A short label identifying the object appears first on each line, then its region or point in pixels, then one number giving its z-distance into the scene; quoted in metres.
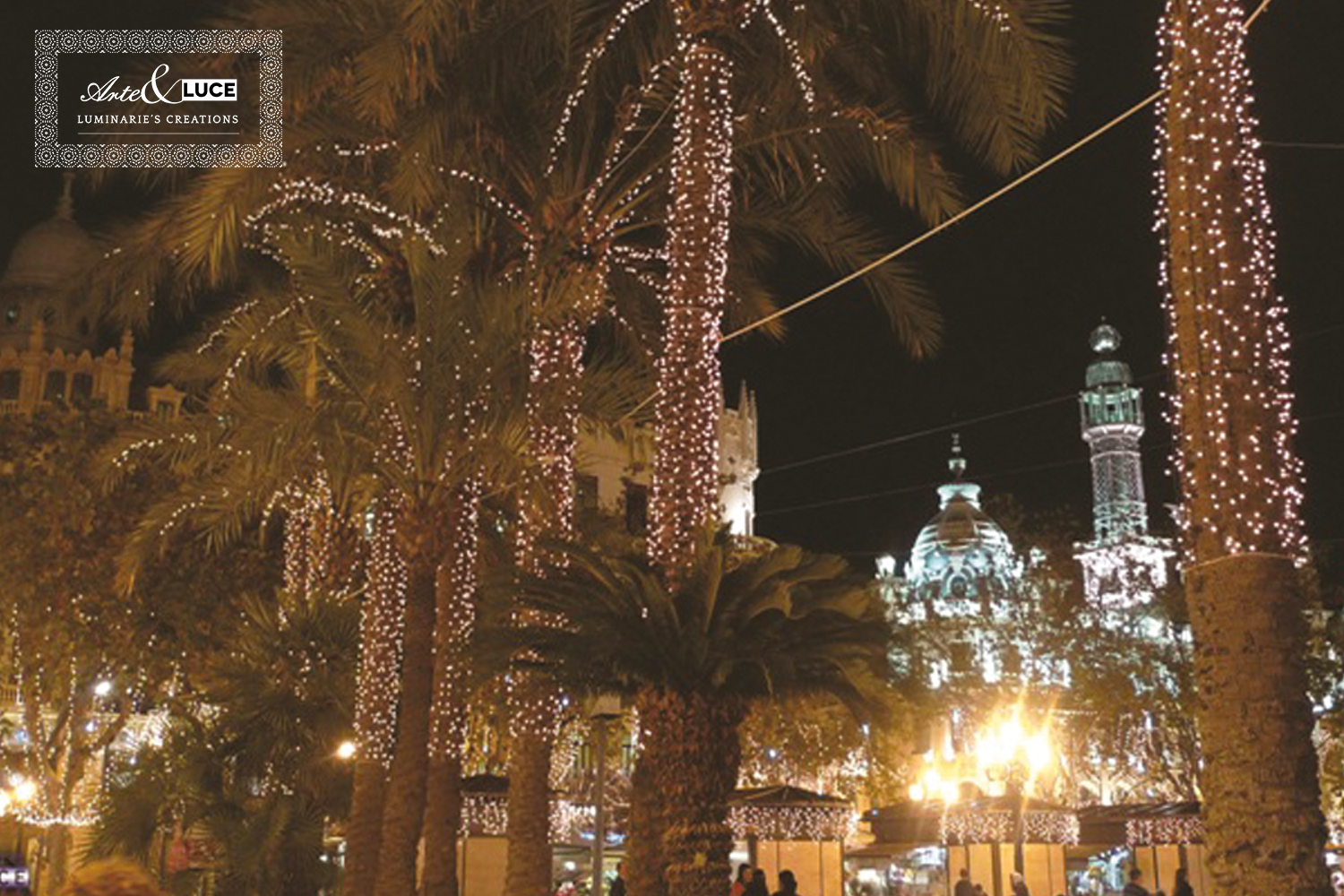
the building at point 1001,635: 36.12
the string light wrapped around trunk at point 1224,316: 7.97
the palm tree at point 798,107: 12.85
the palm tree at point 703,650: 11.37
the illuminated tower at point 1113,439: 96.94
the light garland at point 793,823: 22.97
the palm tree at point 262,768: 17.39
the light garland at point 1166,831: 26.69
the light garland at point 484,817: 22.52
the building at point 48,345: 52.75
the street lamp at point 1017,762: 22.95
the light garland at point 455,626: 15.65
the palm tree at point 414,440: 15.05
